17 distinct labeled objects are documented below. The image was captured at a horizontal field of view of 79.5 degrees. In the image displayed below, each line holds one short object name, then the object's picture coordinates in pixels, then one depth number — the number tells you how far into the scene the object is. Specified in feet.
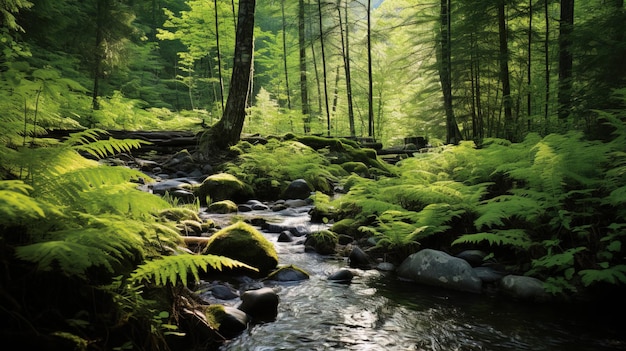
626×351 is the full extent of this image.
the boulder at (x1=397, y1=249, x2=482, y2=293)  14.16
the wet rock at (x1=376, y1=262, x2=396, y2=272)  16.42
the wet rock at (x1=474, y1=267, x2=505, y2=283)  14.55
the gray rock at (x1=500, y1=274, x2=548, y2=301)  12.99
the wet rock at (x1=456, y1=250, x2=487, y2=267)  15.97
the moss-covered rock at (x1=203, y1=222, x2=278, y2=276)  14.51
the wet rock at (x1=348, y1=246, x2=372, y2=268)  16.80
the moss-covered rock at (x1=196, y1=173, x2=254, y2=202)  27.48
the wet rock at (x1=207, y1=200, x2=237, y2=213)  24.13
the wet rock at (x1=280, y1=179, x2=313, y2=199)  30.25
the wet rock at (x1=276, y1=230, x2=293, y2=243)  19.61
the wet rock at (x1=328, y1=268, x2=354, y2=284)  14.78
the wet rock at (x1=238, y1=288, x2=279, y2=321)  11.22
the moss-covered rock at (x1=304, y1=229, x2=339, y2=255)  18.24
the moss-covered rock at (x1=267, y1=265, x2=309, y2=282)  14.47
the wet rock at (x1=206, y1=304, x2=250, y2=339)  9.70
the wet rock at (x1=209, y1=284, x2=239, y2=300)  12.23
